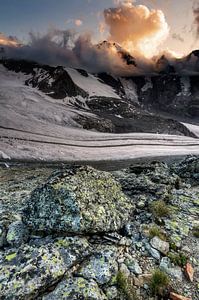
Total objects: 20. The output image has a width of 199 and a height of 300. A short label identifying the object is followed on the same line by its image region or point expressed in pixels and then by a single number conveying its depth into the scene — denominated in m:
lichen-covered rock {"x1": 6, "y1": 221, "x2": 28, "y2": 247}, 6.11
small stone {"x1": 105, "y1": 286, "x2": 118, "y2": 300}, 4.92
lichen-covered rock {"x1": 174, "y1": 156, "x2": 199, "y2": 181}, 13.60
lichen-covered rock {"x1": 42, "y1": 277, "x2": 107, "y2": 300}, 4.73
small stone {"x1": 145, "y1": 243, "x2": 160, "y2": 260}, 6.09
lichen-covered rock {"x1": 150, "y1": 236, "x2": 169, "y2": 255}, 6.29
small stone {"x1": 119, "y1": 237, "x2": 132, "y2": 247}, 6.35
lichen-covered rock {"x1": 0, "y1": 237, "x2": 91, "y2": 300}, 4.79
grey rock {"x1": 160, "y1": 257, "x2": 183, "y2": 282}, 5.56
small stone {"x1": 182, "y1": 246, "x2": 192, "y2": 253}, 6.39
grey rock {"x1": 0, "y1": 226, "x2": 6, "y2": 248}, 6.12
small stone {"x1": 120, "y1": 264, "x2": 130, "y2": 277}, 5.49
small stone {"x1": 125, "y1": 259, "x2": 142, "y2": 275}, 5.60
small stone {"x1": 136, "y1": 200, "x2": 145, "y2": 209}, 8.53
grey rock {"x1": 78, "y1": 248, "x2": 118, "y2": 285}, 5.27
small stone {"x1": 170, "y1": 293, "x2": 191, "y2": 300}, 4.94
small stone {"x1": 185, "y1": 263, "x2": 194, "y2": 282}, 5.55
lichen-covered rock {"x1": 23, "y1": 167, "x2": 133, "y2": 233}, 6.28
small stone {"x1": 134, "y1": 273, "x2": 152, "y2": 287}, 5.32
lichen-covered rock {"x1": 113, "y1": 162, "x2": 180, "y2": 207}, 9.61
